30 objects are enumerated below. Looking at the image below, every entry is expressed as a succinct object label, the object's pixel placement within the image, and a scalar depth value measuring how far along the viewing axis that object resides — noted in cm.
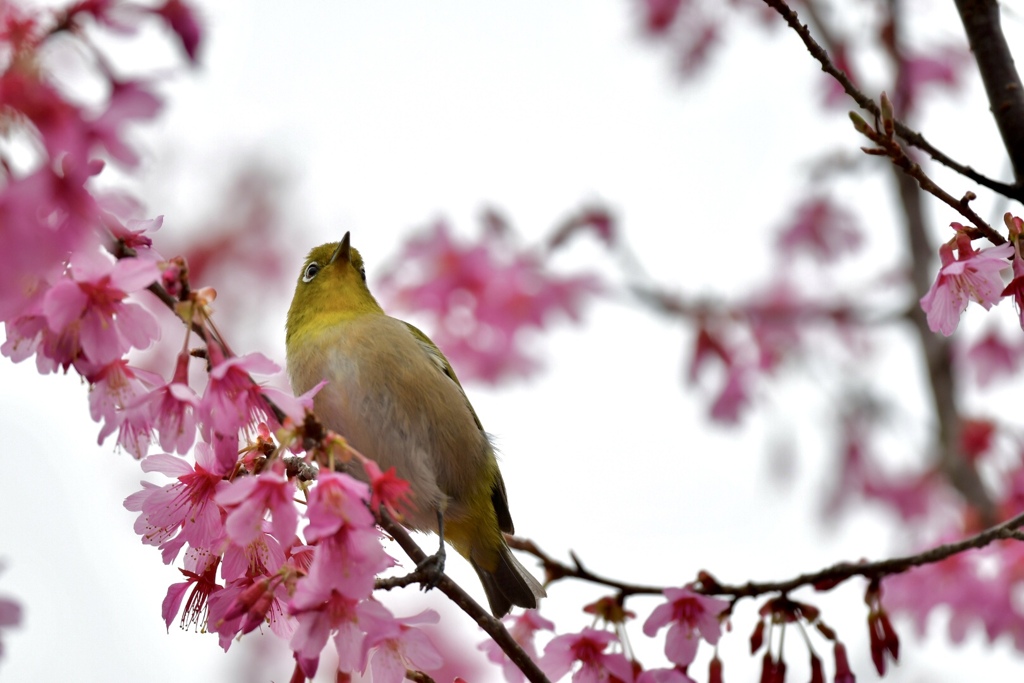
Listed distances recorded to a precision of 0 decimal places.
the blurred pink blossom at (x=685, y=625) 570
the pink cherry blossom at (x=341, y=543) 432
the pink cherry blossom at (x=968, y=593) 937
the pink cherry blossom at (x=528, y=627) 663
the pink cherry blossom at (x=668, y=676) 562
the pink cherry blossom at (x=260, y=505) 447
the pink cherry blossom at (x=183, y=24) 427
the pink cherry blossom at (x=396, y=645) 468
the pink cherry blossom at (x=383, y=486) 464
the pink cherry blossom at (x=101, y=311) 453
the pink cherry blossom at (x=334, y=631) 454
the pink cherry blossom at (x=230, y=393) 461
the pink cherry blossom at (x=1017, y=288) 473
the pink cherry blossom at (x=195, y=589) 510
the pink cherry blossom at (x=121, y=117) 371
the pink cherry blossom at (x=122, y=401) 476
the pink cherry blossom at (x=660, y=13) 1414
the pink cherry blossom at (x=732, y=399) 1294
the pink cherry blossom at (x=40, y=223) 370
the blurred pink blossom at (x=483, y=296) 1270
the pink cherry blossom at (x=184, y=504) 513
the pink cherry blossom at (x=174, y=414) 471
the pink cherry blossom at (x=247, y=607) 454
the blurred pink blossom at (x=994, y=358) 1272
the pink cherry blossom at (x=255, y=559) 500
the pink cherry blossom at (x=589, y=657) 577
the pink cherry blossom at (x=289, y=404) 443
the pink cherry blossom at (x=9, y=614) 378
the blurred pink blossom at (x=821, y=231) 1520
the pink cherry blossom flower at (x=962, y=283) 480
